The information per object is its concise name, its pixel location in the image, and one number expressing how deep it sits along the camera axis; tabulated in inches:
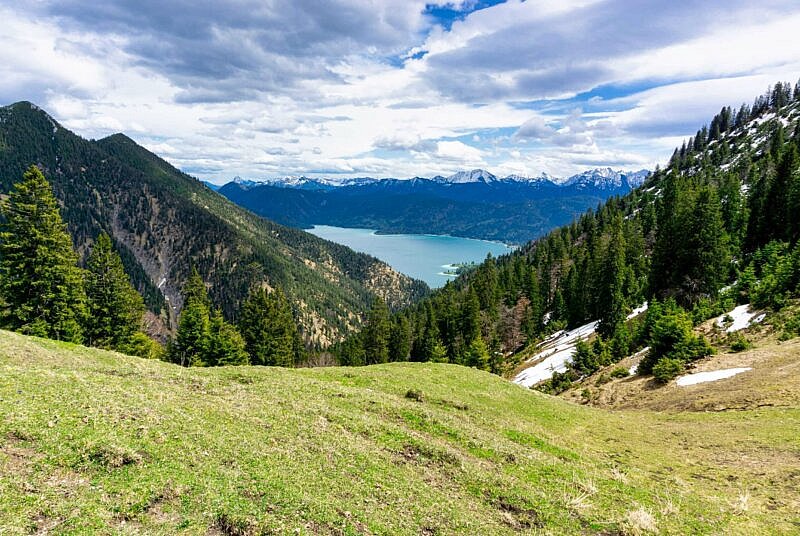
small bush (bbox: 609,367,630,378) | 1619.5
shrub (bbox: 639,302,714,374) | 1430.9
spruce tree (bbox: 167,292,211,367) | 2114.9
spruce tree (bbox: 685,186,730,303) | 1994.3
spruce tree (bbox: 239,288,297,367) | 2428.6
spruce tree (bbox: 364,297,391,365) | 3142.2
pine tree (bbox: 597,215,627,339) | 2345.0
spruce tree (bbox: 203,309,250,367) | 2102.6
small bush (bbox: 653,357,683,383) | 1385.3
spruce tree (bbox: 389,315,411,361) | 3250.5
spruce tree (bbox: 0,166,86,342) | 1432.1
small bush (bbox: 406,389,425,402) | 978.7
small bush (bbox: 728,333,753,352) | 1380.4
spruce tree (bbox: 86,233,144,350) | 1849.2
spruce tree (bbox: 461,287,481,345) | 3097.9
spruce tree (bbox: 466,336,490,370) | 2452.1
